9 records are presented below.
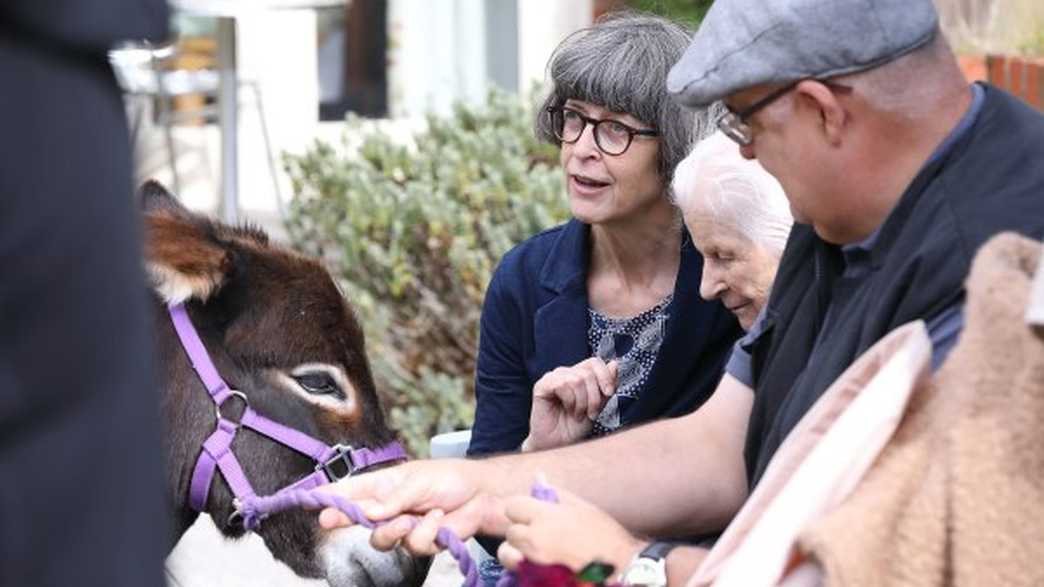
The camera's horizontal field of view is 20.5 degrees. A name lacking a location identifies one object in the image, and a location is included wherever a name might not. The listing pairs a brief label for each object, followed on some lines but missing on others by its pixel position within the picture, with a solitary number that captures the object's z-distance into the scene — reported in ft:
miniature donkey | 20.06
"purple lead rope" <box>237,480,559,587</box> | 14.14
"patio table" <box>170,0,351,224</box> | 43.95
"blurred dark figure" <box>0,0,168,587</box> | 6.59
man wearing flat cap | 13.18
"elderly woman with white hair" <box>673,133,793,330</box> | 18.97
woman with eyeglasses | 20.78
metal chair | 55.43
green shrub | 35.29
